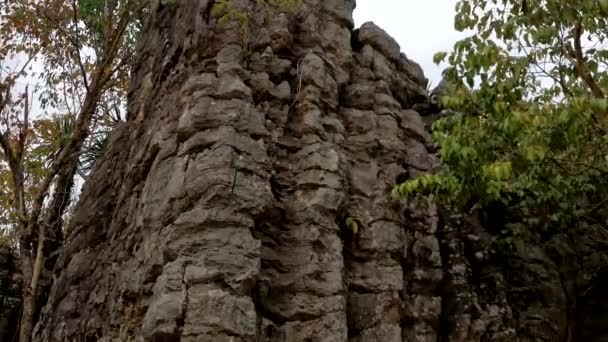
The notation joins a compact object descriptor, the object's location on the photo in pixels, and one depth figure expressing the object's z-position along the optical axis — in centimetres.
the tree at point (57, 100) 1017
